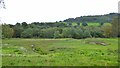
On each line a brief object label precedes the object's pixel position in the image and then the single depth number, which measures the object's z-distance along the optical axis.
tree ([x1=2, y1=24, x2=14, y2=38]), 49.27
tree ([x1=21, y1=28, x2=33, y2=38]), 66.82
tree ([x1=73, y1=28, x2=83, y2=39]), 65.18
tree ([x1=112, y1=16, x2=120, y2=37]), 51.50
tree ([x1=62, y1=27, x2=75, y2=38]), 65.91
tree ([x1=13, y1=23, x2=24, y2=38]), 68.25
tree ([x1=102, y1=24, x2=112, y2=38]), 62.40
